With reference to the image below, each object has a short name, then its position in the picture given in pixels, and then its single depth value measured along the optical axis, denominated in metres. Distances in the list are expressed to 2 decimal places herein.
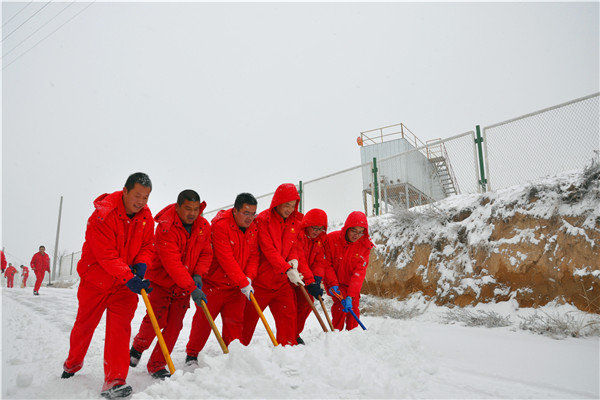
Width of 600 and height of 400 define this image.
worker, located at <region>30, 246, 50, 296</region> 13.33
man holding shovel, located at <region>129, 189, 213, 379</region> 3.43
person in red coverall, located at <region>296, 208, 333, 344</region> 4.52
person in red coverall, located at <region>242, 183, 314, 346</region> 3.99
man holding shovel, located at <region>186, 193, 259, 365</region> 3.59
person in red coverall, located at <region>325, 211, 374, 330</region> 4.60
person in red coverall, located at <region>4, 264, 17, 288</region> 18.72
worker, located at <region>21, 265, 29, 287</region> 21.22
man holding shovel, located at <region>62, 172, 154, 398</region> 2.87
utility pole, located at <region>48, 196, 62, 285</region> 24.53
